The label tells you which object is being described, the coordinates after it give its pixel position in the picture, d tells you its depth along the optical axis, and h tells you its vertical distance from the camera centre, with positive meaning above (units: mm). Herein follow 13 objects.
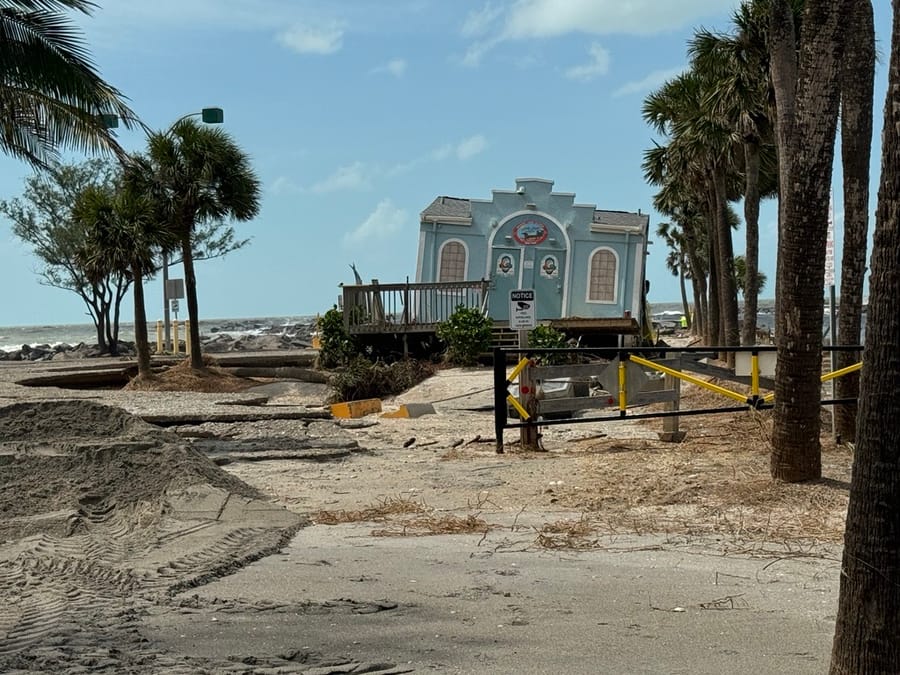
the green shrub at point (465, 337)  28250 -1506
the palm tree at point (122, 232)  28312 +1369
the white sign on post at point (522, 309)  14320 -408
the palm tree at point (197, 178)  30719 +2993
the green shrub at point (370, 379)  23594 -2229
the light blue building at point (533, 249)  33000 +911
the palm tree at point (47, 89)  14844 +2786
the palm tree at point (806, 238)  9180 +334
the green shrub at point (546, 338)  27250 -1531
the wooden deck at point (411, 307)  29328 -740
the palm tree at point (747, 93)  21516 +3850
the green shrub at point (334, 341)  29438 -1643
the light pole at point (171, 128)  16438 +2445
